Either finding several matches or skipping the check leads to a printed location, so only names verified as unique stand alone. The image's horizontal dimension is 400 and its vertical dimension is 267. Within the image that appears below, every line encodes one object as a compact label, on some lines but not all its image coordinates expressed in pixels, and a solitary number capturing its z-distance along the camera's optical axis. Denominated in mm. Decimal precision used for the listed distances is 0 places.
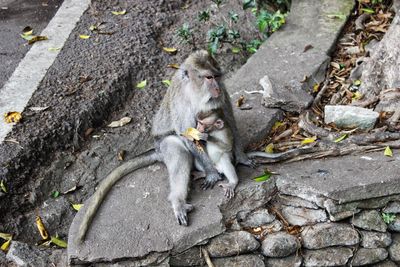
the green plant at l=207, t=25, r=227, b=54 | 5617
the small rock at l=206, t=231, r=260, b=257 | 3717
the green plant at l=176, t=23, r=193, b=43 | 5816
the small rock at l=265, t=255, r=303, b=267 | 3855
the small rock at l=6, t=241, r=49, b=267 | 3834
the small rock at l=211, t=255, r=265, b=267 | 3766
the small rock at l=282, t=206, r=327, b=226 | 3854
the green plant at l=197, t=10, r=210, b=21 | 5933
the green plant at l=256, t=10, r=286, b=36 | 5680
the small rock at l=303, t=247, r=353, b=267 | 3867
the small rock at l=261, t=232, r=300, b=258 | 3785
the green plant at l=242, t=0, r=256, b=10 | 5922
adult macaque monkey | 3617
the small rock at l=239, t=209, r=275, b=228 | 3865
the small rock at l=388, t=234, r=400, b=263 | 3950
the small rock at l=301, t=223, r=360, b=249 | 3822
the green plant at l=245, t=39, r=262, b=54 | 5824
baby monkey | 3740
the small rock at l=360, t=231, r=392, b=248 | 3889
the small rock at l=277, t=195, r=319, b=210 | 3837
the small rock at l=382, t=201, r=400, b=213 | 3856
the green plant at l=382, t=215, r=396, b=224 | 3877
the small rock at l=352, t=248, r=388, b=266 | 3912
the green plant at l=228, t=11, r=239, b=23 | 5805
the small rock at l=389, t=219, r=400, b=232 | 3910
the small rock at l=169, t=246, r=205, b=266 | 3658
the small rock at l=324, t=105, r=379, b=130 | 4312
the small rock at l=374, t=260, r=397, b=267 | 3969
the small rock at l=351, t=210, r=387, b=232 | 3861
